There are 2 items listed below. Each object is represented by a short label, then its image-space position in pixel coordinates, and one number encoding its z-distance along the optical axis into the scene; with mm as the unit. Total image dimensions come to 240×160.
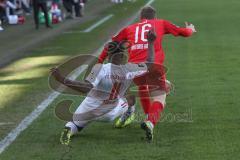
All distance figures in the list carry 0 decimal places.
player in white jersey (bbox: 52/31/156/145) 12677
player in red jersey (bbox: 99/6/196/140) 13078
